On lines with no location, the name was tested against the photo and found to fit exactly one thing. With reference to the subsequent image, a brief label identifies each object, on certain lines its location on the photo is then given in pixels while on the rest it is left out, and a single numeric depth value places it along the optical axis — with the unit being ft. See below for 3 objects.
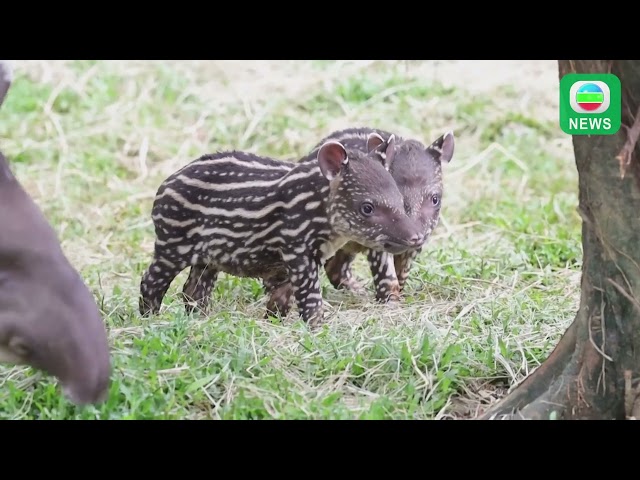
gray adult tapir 37.99
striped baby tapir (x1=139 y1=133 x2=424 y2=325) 50.55
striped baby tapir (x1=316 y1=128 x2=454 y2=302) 52.70
